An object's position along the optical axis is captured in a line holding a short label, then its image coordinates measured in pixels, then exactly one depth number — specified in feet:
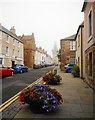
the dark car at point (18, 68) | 51.78
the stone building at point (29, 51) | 102.48
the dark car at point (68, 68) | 53.43
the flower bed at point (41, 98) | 10.42
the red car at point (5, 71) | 36.12
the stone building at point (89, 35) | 19.14
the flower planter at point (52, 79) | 24.41
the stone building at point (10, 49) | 59.15
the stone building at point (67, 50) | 63.07
